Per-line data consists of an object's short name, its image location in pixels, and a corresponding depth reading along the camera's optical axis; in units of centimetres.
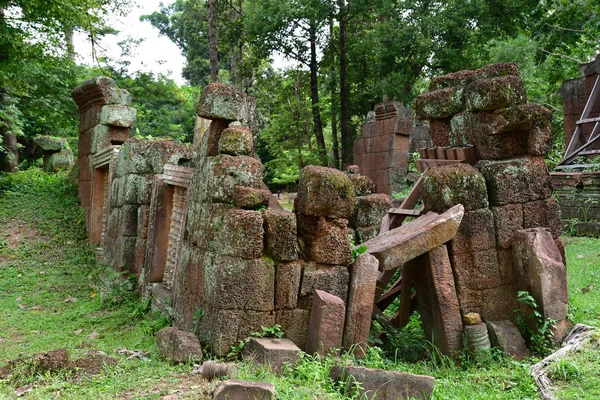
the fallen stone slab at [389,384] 414
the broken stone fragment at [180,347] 477
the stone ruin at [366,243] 496
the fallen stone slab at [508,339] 525
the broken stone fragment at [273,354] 452
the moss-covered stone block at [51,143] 1525
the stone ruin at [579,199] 988
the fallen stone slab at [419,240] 523
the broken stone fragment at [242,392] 366
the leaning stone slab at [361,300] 499
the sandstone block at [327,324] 476
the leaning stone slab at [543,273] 527
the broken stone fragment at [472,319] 539
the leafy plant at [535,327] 518
